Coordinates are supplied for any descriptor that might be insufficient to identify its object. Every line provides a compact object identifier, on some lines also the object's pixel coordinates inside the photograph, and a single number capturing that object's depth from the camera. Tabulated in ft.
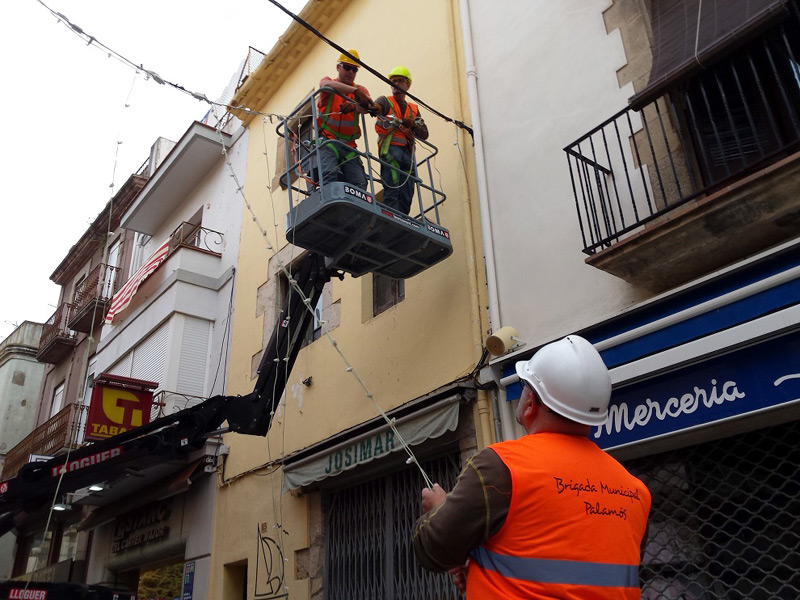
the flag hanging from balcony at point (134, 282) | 41.91
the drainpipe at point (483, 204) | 18.79
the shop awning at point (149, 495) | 31.65
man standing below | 6.32
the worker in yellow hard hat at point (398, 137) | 21.29
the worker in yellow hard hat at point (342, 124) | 20.08
